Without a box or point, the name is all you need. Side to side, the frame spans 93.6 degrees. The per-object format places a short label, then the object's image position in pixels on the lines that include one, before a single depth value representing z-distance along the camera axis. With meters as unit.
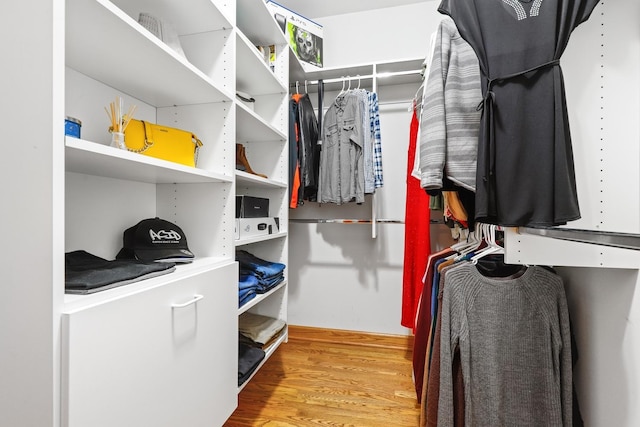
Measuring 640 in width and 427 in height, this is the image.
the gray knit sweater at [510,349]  0.95
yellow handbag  0.91
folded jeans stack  1.34
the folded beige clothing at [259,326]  1.52
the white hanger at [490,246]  1.10
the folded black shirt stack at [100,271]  0.63
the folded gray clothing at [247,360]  1.27
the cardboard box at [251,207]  1.36
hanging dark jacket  1.90
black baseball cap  0.99
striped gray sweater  0.88
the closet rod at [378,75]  1.92
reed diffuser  0.80
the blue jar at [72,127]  0.62
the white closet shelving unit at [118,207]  0.54
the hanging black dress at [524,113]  0.71
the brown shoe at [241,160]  1.54
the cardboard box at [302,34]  1.90
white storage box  1.33
